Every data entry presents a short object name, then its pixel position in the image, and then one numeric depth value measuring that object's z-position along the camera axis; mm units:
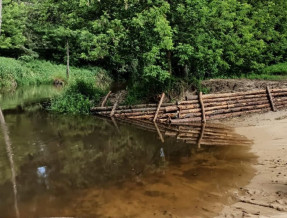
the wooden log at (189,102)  14008
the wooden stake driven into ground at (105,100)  16203
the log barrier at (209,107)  14023
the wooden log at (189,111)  14008
